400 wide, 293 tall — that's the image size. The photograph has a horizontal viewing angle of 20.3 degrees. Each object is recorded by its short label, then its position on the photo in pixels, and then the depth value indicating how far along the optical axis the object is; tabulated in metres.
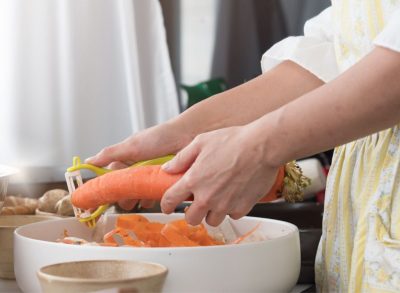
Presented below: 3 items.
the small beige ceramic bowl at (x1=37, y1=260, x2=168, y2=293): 0.89
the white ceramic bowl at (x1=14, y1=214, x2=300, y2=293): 1.02
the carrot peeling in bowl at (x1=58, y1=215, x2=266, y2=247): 1.16
